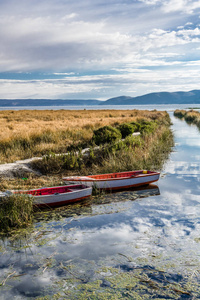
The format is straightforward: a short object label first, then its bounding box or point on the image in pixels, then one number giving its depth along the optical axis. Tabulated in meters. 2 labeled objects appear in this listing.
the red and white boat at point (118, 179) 11.27
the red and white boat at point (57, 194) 9.44
